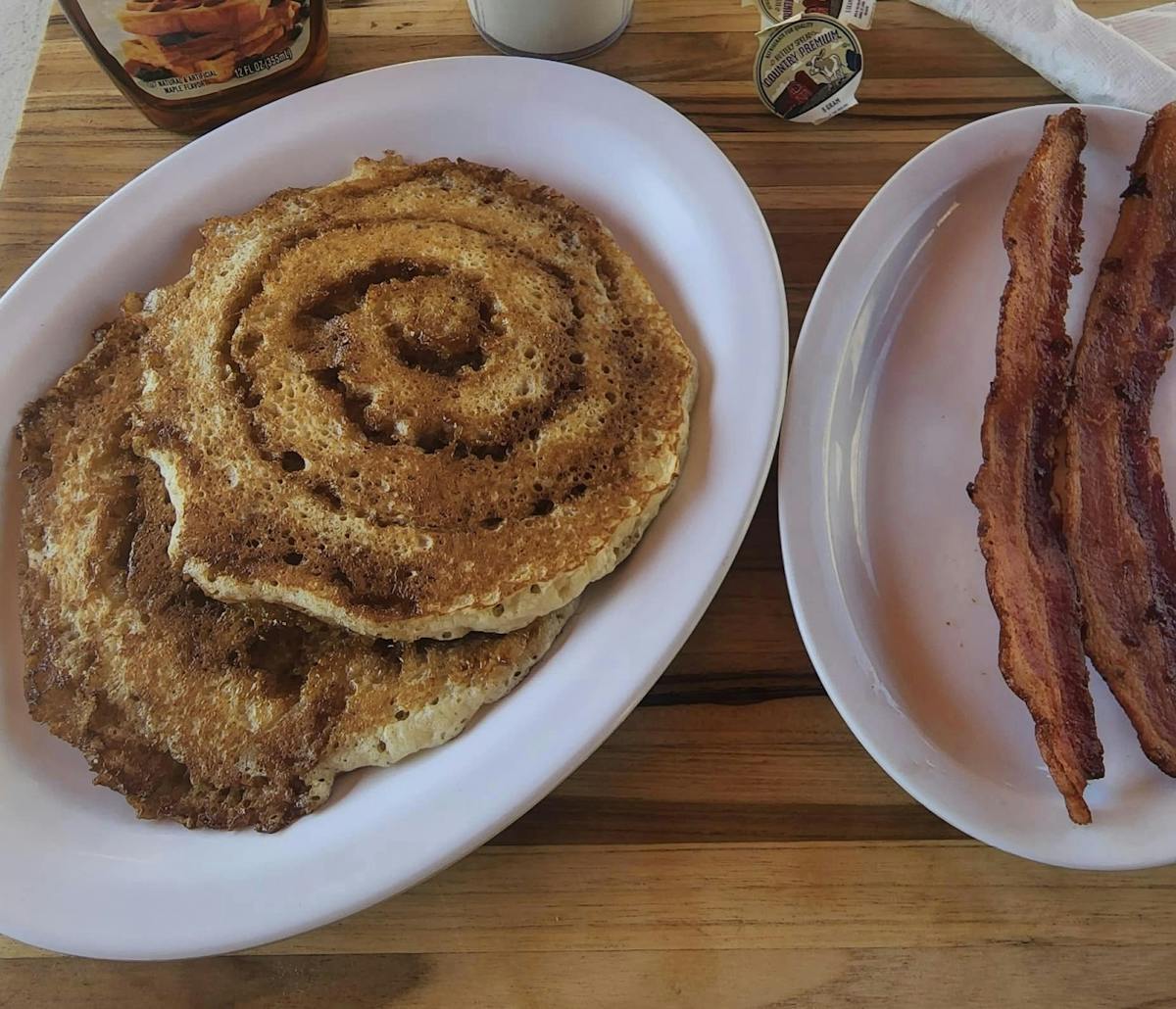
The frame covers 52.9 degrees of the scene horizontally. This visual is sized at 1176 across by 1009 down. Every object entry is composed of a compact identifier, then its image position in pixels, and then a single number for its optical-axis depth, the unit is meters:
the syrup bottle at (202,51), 0.39
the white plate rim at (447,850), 0.29
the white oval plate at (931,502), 0.32
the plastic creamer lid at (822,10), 0.41
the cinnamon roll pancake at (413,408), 0.32
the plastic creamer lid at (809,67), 0.41
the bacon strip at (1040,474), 0.32
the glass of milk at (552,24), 0.42
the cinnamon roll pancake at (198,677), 0.31
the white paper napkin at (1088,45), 0.41
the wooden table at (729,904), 0.31
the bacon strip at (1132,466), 0.33
